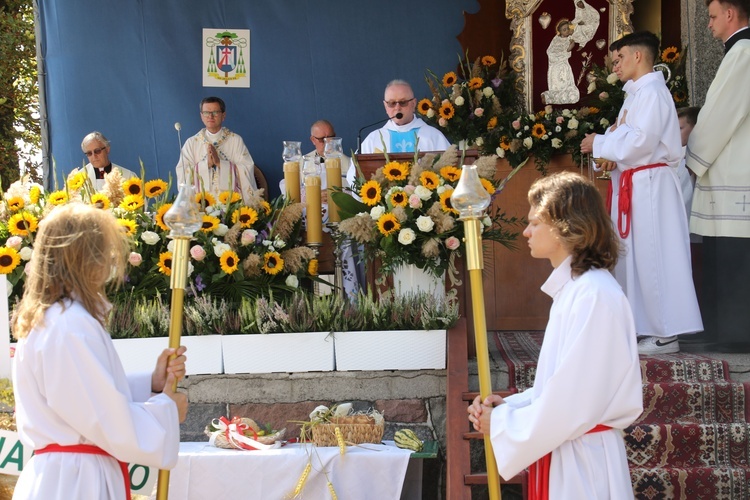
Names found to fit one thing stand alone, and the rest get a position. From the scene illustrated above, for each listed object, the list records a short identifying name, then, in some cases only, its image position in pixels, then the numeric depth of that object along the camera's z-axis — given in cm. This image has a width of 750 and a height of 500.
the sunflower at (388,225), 526
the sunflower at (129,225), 562
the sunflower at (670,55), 815
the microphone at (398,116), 729
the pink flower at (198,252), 550
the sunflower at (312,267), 580
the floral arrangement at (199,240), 559
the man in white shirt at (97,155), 866
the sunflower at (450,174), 542
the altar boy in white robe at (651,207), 573
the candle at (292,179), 593
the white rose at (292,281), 567
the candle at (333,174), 576
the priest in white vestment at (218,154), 909
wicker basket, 479
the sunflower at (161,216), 558
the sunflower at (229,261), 550
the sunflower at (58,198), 579
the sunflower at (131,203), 582
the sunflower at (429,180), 535
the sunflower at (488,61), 846
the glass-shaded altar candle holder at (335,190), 574
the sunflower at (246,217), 574
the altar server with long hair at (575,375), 310
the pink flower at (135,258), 553
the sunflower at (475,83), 816
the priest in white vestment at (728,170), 592
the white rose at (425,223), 521
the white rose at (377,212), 531
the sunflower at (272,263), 562
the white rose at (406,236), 523
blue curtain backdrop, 941
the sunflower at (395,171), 550
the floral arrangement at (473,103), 801
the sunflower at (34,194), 586
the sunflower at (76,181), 588
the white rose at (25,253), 560
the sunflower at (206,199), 585
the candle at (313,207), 573
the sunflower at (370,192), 542
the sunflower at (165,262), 552
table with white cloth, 465
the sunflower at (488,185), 528
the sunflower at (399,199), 532
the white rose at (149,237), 561
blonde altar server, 294
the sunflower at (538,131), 772
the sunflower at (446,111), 801
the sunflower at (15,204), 579
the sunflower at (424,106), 814
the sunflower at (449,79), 830
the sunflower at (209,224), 566
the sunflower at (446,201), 528
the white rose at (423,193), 529
